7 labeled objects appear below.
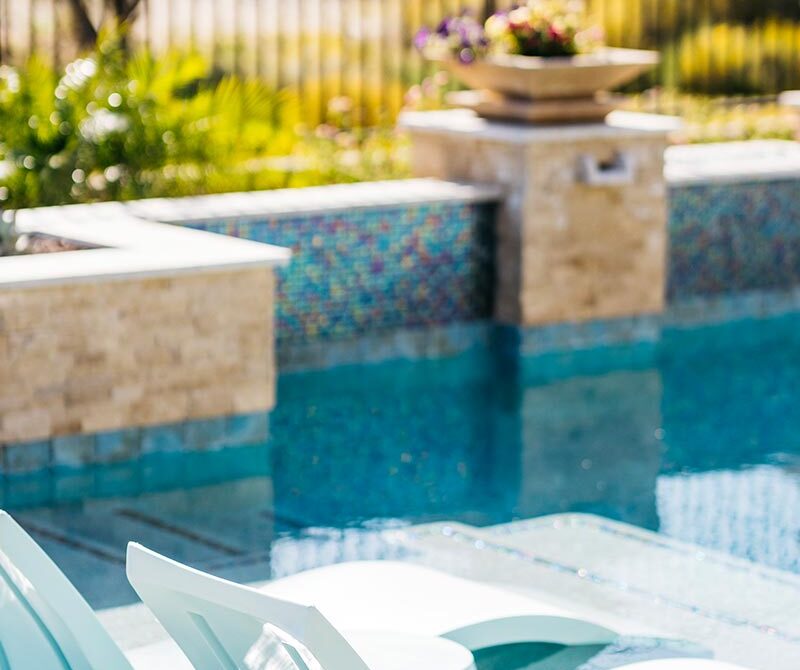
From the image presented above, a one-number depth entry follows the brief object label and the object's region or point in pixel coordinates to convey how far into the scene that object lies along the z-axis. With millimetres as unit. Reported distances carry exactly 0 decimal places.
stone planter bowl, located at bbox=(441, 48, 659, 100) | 10797
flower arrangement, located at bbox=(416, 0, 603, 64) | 10977
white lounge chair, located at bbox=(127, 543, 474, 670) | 3791
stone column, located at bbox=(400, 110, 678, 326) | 10648
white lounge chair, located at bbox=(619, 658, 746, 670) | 5043
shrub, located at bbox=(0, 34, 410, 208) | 10352
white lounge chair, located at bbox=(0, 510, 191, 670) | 3994
